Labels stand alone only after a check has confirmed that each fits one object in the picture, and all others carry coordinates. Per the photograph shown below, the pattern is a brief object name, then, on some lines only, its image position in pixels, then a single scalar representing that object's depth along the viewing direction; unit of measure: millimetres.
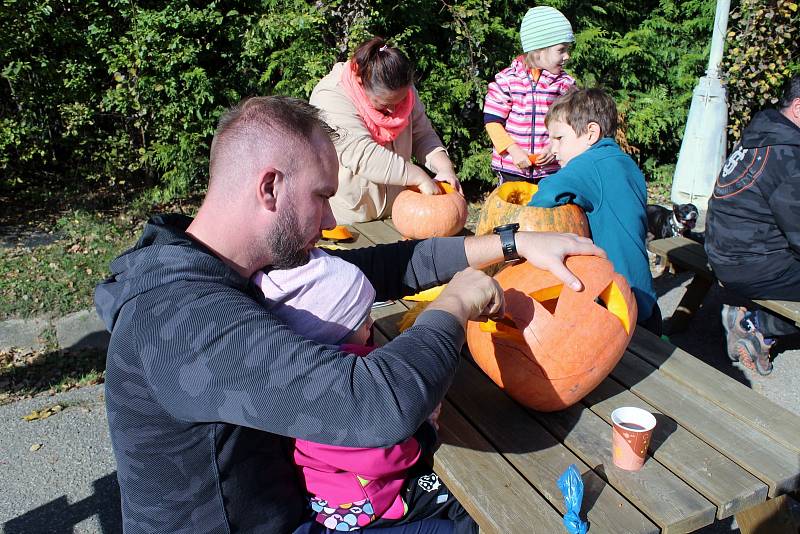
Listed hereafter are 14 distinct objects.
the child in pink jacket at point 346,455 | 1546
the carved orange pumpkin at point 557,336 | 1791
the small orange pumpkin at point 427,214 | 3199
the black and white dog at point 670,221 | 5277
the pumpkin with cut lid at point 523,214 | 2738
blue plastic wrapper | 1415
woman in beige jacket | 3266
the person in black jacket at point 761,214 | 3400
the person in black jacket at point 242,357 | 1187
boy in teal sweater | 2734
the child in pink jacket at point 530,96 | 4082
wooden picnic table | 1491
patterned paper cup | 1573
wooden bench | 4129
